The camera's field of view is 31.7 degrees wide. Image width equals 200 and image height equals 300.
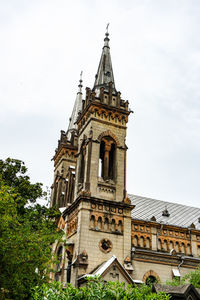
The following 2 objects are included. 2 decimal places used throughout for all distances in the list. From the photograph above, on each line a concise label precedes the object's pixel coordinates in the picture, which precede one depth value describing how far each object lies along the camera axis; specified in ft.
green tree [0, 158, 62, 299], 58.54
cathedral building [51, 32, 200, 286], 85.40
